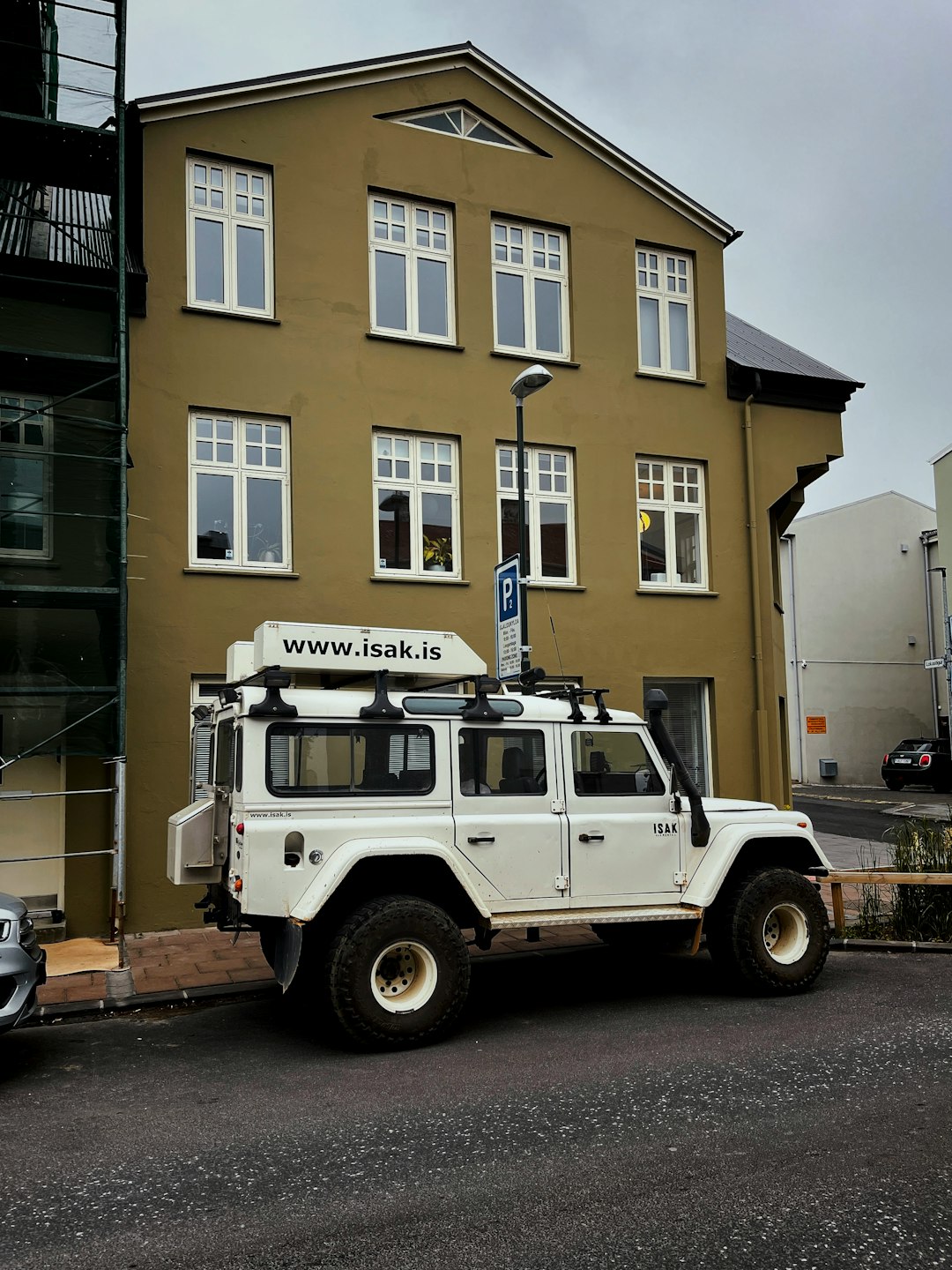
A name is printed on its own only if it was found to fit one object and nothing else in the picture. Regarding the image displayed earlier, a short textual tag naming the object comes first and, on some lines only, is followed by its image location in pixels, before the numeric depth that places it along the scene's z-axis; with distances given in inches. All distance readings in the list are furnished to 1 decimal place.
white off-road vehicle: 271.6
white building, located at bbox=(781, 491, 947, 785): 1437.0
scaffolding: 416.5
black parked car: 1229.7
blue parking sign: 412.2
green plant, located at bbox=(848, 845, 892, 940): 414.6
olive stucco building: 487.5
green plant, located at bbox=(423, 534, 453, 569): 535.5
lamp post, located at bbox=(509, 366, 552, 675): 407.5
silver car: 253.4
